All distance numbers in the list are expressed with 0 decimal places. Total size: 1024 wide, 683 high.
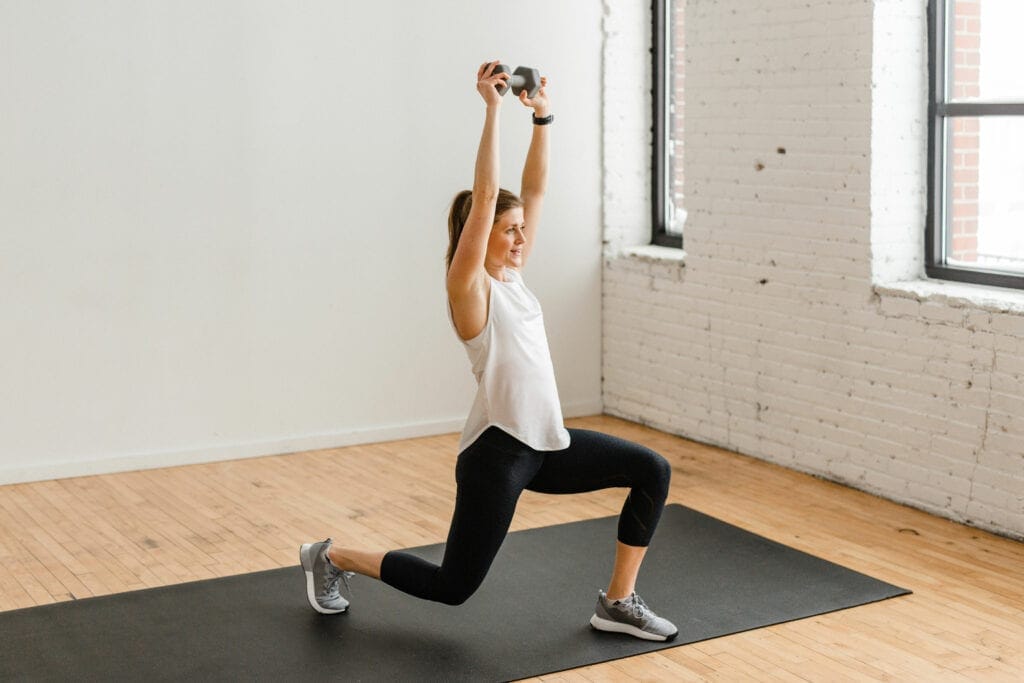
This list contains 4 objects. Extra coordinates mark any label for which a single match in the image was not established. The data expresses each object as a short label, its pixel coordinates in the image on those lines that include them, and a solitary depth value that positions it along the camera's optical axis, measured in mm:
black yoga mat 3264
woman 3182
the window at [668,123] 6008
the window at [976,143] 4449
